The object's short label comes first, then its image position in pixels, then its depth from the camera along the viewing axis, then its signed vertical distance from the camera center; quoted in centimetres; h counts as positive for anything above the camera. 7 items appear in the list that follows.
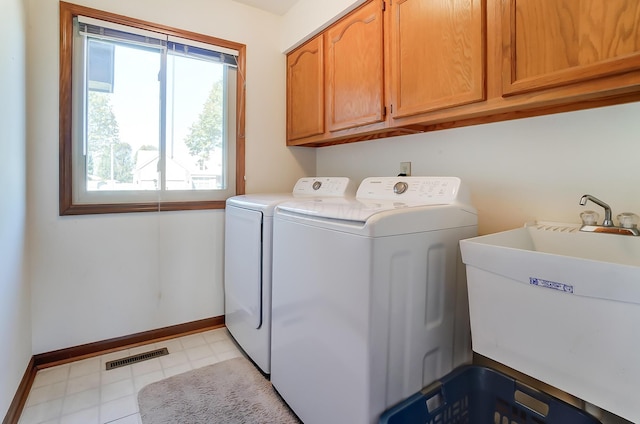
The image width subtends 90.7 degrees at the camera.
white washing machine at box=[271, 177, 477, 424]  105 -33
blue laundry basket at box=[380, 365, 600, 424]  109 -71
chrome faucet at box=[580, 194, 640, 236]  104 -5
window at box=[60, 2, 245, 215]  188 +64
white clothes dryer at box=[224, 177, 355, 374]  168 -30
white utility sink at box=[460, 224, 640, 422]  77 -28
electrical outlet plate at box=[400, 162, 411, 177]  193 +27
